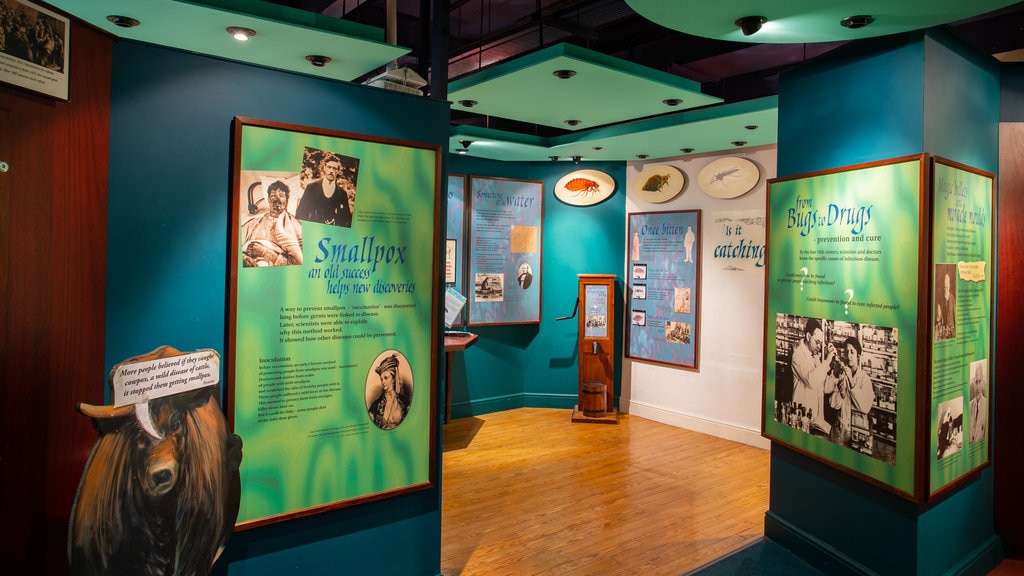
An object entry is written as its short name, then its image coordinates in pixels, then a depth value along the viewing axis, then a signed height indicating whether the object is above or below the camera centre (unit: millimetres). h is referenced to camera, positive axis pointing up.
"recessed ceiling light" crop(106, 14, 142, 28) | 3090 +1330
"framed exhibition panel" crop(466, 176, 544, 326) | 6387 +396
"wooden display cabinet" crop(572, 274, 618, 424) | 6262 -482
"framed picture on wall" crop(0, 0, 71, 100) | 1611 +642
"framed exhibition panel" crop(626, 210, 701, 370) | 6004 +16
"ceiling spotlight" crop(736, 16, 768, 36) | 2668 +1164
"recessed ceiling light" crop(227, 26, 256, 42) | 3178 +1314
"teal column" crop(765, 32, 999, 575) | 2807 +709
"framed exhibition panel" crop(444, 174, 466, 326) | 6234 +513
